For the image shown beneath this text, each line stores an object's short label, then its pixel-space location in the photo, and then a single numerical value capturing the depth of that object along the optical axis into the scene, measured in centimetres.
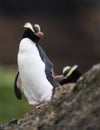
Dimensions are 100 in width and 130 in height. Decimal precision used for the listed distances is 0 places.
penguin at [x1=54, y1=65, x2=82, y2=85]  1270
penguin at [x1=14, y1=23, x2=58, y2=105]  1248
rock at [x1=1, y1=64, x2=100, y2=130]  955
